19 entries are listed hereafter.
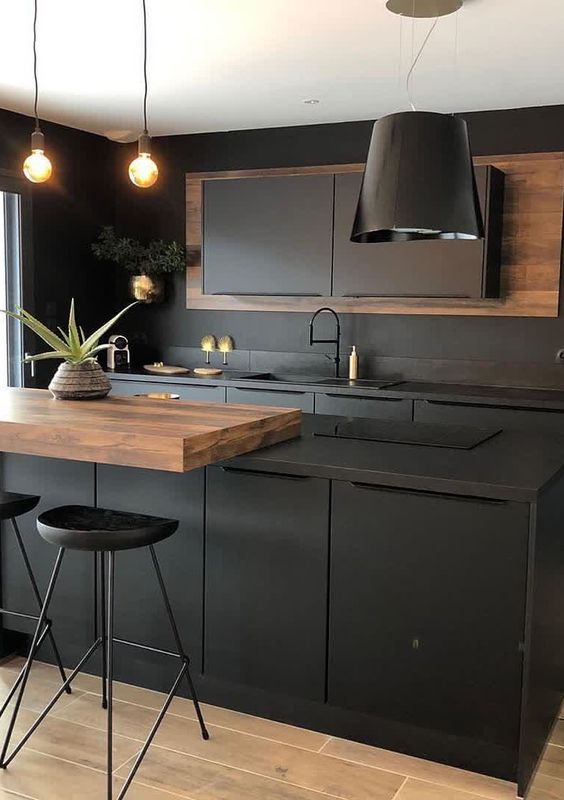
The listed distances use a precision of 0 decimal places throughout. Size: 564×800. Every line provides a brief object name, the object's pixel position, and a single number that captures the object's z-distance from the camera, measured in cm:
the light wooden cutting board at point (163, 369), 568
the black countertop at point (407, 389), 457
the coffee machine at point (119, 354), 592
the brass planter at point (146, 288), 595
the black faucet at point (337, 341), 548
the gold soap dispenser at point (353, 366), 544
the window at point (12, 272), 541
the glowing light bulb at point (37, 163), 330
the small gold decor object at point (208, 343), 590
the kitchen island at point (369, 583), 256
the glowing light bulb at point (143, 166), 324
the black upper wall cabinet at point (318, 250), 484
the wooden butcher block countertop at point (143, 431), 259
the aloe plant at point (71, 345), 323
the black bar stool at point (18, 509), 293
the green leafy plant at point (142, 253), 589
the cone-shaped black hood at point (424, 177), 277
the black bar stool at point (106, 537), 246
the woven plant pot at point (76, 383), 336
